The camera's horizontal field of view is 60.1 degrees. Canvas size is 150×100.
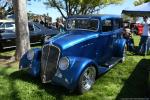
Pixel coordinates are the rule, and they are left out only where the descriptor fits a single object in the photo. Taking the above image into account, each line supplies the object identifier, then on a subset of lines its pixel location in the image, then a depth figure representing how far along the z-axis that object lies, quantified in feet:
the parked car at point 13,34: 21.49
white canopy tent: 13.31
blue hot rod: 10.76
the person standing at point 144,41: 19.15
